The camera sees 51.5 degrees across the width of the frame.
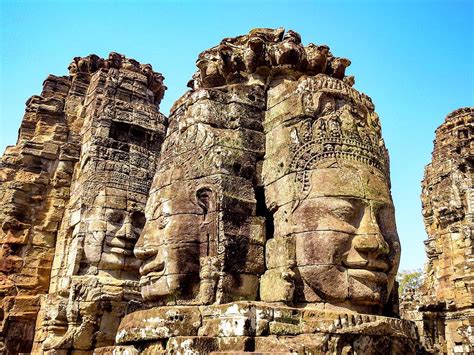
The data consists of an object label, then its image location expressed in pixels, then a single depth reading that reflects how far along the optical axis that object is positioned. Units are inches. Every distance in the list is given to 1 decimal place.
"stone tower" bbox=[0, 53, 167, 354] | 350.0
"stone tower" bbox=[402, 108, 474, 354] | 597.9
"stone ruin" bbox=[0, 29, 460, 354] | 174.9
